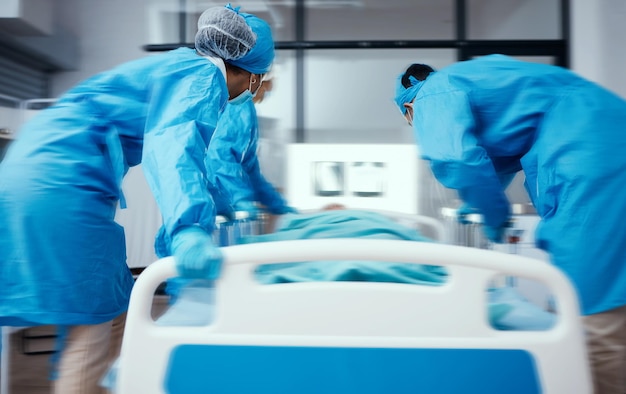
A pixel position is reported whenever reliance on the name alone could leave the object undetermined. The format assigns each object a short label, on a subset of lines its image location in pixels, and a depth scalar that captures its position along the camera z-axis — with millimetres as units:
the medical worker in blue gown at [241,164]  2023
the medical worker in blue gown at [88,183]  1076
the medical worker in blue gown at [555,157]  1169
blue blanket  897
